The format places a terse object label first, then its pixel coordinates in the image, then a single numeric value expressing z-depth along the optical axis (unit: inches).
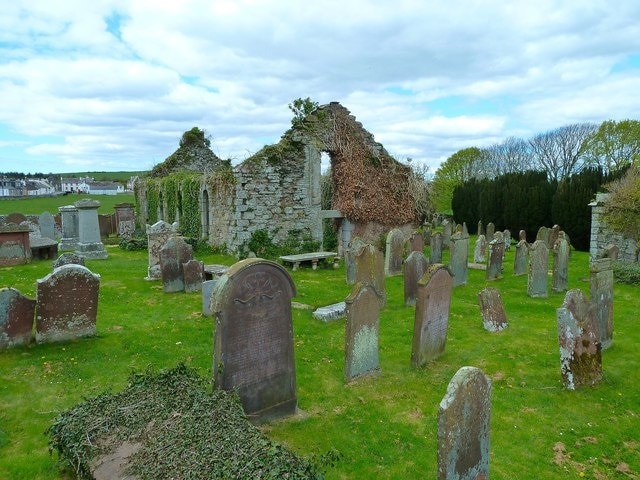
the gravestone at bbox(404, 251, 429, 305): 400.8
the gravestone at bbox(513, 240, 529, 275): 563.0
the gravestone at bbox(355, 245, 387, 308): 399.5
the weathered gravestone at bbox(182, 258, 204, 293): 457.4
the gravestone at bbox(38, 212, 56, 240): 822.5
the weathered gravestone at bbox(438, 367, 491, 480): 144.5
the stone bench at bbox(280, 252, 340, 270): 597.3
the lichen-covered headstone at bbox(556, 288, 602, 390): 239.3
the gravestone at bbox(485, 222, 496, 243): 882.1
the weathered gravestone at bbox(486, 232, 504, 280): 534.3
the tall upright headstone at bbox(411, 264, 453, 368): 270.8
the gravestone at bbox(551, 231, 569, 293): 462.3
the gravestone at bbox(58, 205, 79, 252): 764.6
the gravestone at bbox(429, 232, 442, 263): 637.9
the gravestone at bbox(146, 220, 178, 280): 515.2
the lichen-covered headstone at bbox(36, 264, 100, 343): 296.5
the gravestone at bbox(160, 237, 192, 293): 455.8
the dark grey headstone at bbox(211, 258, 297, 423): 196.4
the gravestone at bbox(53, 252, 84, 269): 422.7
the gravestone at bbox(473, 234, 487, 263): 650.8
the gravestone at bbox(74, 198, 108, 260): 675.4
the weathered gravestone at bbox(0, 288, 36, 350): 284.2
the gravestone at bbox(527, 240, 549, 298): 441.1
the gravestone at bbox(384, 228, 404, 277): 555.2
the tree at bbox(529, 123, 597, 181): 1679.4
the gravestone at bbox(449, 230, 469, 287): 494.3
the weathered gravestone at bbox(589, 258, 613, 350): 293.9
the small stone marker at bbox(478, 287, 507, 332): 347.9
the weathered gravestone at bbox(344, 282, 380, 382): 253.4
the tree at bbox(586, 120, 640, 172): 1349.7
